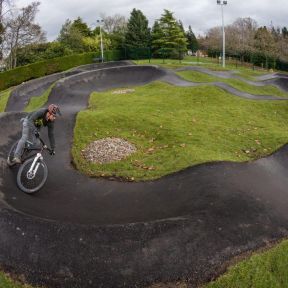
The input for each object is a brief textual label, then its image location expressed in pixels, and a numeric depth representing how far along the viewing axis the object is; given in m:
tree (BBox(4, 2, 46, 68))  41.01
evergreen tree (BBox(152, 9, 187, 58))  48.68
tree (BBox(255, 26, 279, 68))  49.67
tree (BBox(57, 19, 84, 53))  50.42
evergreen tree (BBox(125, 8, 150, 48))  50.04
